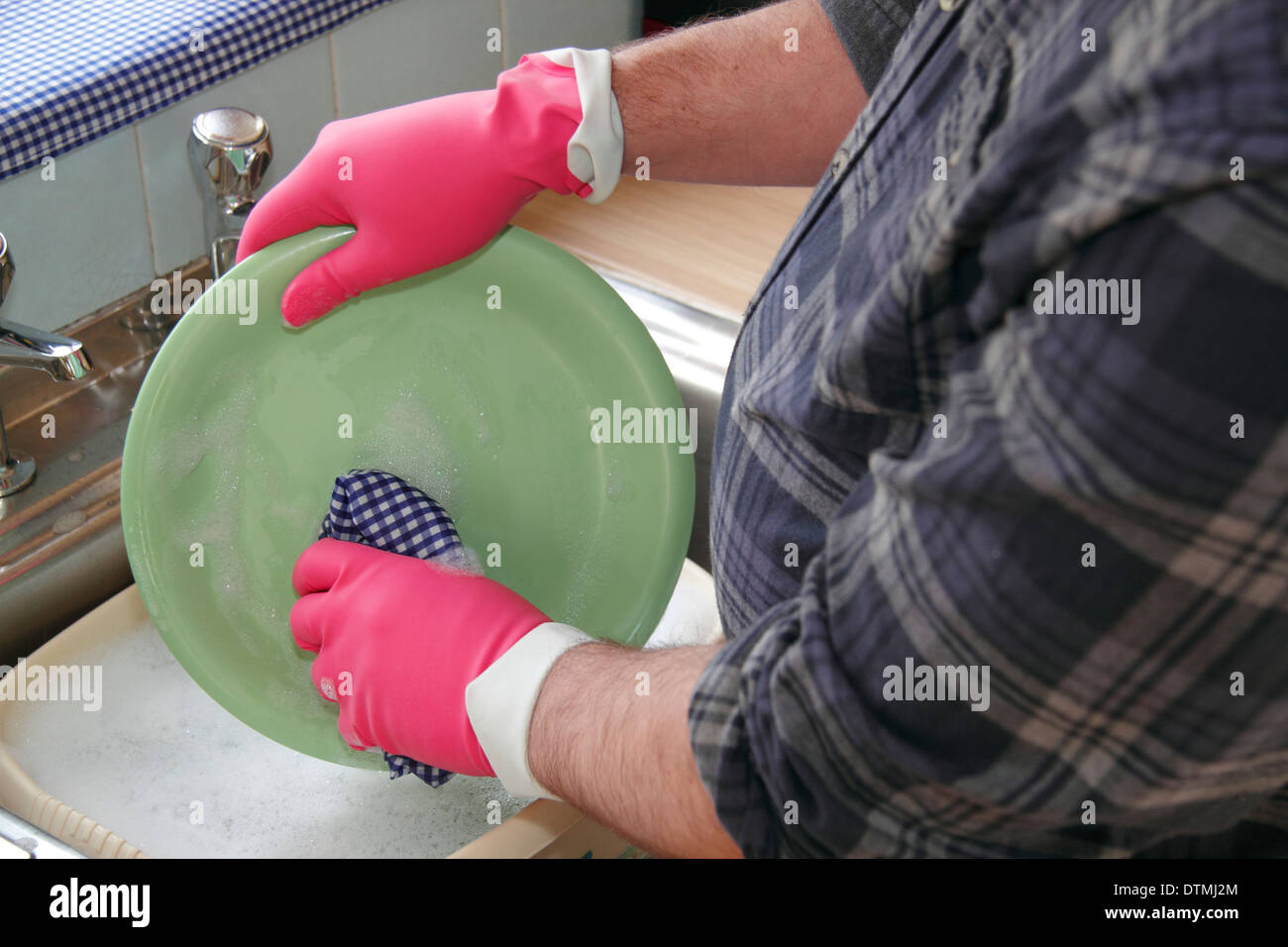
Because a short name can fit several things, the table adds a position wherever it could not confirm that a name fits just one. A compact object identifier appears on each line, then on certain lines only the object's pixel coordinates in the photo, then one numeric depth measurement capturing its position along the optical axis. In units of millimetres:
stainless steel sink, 833
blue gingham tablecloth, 849
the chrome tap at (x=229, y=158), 800
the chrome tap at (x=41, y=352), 703
